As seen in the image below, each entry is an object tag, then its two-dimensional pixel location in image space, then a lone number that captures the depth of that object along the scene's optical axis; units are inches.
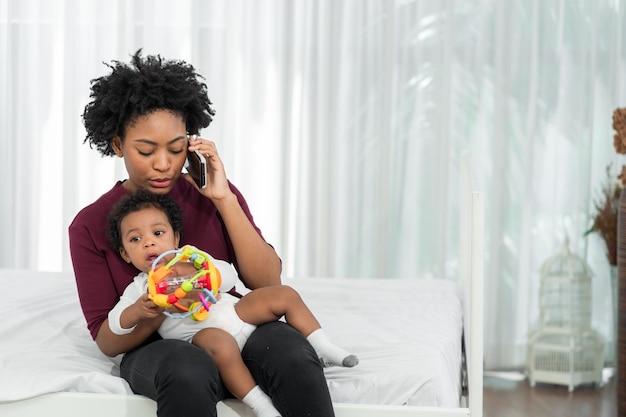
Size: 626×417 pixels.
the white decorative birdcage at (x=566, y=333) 207.2
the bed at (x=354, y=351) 134.2
